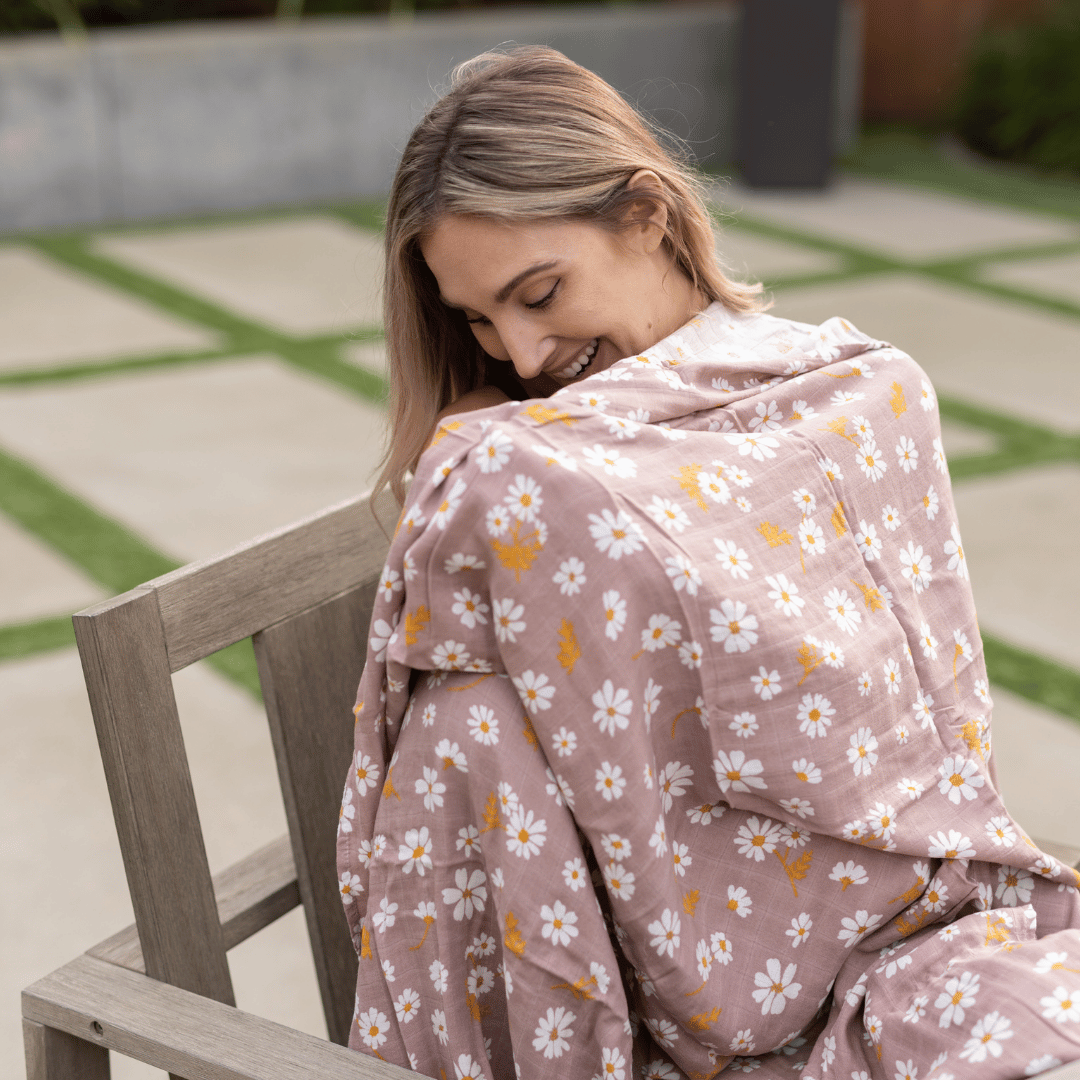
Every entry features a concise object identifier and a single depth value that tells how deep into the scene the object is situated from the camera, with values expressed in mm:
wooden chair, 1186
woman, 1097
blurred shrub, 8703
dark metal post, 7535
